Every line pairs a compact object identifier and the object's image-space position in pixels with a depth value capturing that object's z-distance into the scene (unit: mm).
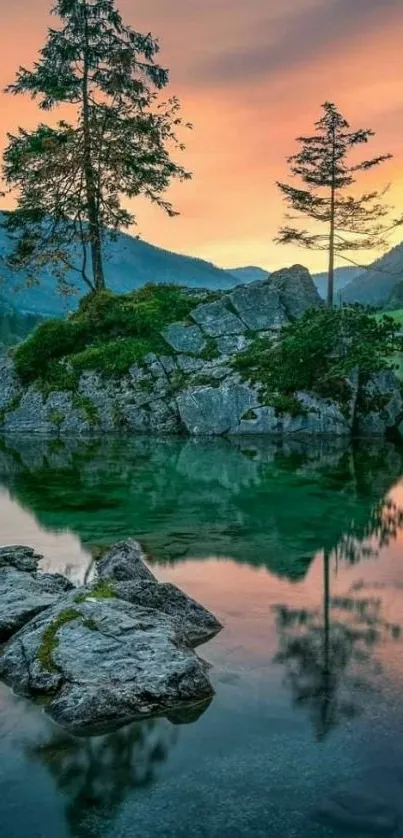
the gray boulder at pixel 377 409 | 30734
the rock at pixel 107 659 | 7352
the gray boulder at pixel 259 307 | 36250
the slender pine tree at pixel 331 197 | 43406
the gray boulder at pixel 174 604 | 9406
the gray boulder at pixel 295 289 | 37625
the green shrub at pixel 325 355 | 30594
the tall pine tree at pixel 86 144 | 35812
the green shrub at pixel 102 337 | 34312
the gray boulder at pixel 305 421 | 30062
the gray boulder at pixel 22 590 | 9438
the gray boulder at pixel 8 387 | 34938
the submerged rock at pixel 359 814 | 5492
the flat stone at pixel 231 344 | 34250
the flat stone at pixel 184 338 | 34500
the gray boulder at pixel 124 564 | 10711
